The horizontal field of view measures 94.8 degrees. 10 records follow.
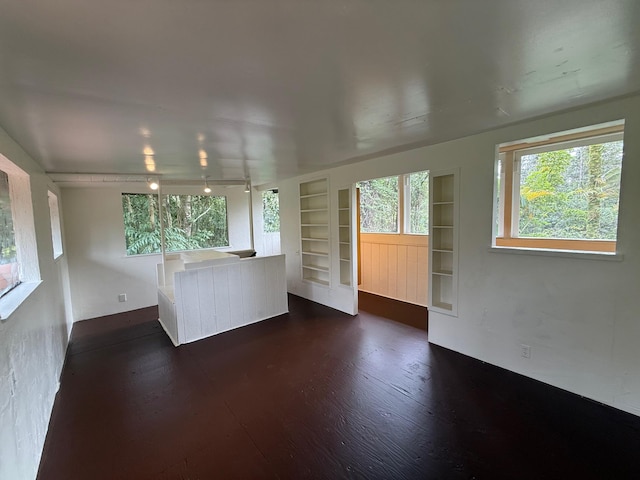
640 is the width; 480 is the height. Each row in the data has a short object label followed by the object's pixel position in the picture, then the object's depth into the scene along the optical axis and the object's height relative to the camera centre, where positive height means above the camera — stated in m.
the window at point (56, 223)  4.16 +0.02
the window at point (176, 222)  5.37 -0.02
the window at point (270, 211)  7.27 +0.20
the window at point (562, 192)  3.26 +0.25
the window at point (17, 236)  2.04 -0.08
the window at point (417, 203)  5.10 +0.23
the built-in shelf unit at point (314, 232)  5.28 -0.26
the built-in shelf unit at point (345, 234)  4.68 -0.27
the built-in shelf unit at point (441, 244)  3.48 -0.36
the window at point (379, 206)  5.54 +0.21
